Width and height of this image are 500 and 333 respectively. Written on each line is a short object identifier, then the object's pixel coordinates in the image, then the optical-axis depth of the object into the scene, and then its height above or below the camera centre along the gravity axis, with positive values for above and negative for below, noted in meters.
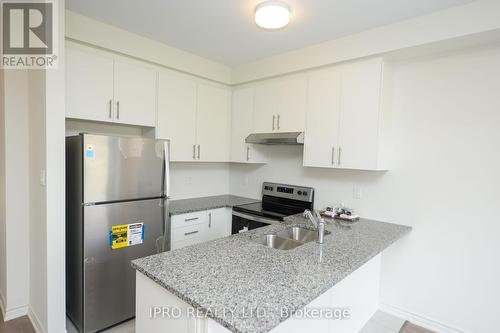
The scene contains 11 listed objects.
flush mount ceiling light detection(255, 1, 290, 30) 1.89 +1.01
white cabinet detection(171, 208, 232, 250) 2.82 -0.81
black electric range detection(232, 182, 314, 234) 2.85 -0.60
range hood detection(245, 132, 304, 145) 2.79 +0.20
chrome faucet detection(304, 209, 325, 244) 1.84 -0.51
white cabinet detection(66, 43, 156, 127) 2.27 +0.58
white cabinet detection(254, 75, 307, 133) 2.86 +0.58
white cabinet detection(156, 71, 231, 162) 2.93 +0.43
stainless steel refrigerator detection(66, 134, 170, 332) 2.04 -0.55
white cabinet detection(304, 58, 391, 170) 2.36 +0.38
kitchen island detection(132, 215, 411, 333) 1.05 -0.58
